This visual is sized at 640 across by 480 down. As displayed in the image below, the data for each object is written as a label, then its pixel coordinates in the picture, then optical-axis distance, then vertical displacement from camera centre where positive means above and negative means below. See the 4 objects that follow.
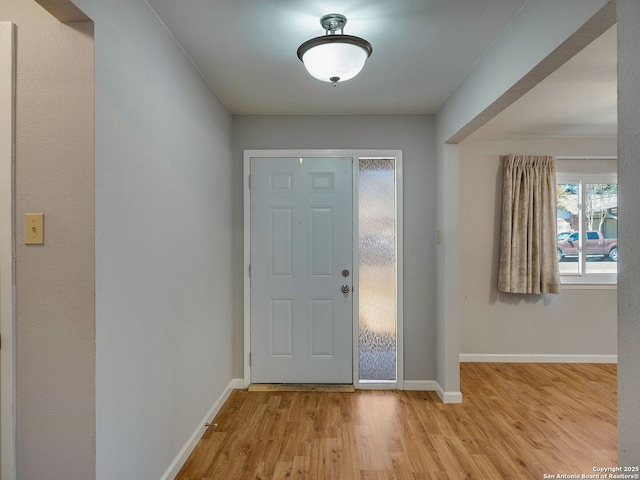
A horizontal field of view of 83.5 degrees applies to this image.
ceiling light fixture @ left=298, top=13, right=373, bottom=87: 1.85 +0.99
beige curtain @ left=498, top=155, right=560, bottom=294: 3.92 +0.06
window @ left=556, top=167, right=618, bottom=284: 4.14 +0.12
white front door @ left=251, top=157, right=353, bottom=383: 3.38 -0.32
